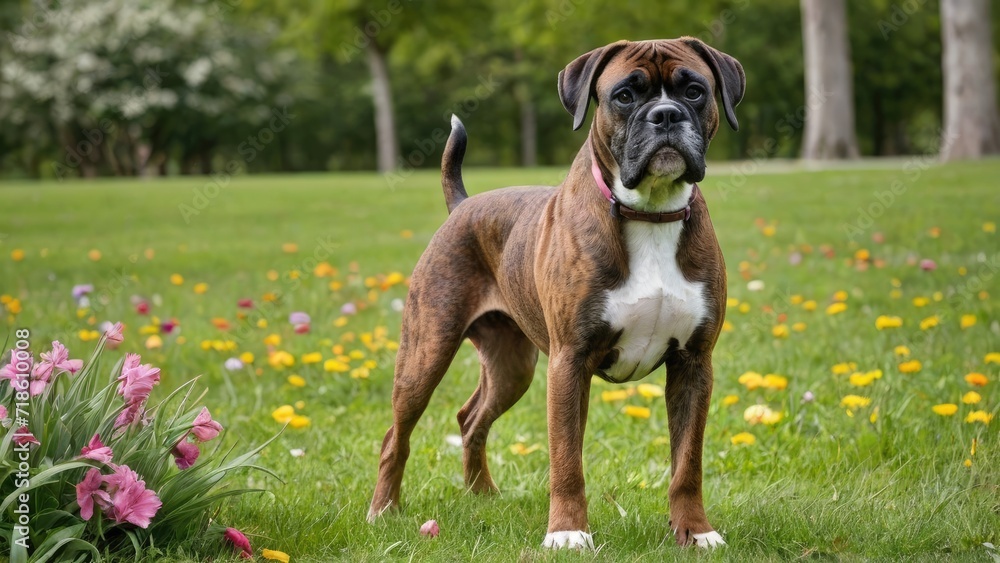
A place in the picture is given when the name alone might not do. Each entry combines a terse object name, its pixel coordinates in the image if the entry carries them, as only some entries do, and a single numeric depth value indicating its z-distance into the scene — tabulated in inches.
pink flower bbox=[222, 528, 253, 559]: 114.7
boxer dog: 113.3
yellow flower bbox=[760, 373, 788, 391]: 172.4
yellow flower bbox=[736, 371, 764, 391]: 173.3
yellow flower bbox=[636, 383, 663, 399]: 181.9
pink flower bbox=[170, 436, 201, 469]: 117.1
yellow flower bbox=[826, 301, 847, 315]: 209.3
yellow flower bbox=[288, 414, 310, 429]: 172.9
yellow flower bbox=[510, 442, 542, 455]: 167.0
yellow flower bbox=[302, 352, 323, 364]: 201.2
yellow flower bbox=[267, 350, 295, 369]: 202.7
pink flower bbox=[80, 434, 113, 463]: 100.4
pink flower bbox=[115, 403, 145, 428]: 113.0
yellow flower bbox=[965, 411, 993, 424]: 154.3
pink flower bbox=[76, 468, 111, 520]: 103.6
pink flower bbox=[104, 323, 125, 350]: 110.9
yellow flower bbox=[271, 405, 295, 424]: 172.0
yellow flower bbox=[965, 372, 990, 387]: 163.4
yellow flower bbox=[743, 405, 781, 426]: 164.9
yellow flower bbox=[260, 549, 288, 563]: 115.1
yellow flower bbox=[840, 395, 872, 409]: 164.9
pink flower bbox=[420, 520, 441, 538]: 128.2
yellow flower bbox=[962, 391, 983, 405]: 159.5
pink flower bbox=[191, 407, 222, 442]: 113.9
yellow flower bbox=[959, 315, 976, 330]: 200.1
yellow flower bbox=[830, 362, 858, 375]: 179.6
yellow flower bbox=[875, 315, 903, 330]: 190.1
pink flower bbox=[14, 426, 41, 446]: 101.2
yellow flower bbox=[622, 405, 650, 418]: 175.0
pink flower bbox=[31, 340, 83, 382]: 110.4
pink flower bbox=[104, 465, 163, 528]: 104.2
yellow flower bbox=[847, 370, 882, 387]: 166.3
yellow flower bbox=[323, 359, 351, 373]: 193.6
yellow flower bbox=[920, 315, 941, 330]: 194.1
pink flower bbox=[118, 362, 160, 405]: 112.0
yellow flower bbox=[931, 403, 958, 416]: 155.5
